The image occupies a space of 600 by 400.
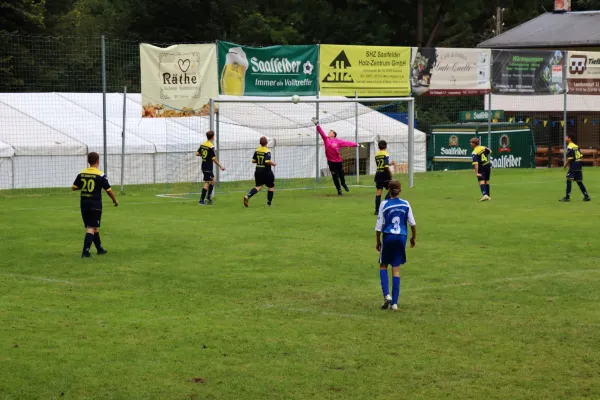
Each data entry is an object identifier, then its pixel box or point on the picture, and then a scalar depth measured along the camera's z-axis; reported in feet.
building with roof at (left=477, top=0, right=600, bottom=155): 160.56
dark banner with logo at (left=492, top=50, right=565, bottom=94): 130.31
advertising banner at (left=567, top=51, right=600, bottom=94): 141.49
